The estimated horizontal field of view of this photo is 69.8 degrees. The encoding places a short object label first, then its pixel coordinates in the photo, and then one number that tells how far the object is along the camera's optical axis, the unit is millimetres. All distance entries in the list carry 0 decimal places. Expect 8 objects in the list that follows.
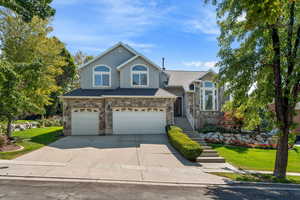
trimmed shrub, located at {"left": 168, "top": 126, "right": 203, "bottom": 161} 11844
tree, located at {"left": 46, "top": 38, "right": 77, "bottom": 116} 35688
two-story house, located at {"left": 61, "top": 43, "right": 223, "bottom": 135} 19047
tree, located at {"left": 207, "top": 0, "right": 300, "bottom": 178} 9773
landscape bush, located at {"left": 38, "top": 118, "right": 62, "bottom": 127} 28800
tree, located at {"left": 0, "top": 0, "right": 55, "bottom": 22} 13036
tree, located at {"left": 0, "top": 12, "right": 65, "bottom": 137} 13727
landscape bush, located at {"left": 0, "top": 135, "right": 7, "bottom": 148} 13680
